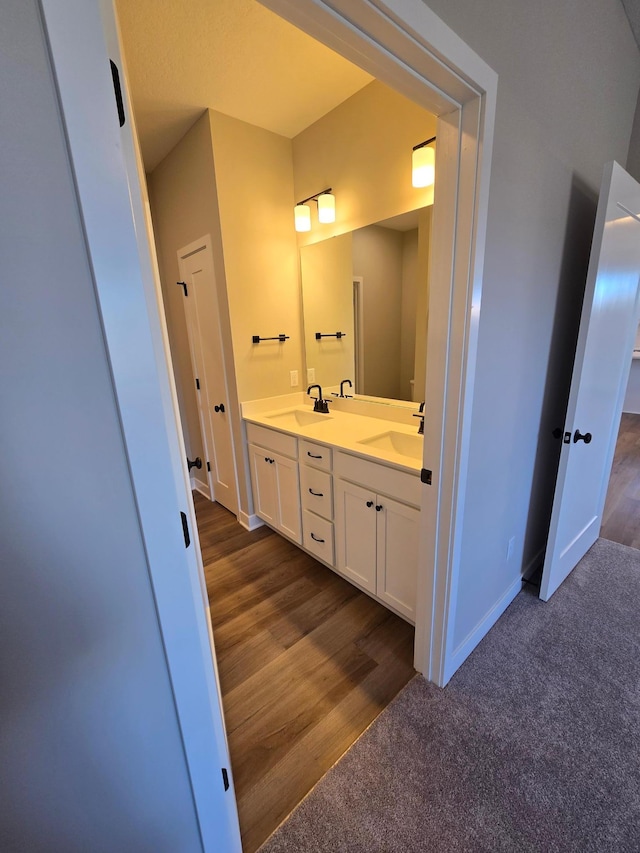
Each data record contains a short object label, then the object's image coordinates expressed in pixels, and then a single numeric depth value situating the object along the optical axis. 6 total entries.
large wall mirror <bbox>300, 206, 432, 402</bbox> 2.01
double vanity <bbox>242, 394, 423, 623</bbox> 1.60
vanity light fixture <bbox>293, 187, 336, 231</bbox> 2.22
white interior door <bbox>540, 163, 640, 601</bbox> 1.47
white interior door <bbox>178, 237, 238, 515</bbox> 2.54
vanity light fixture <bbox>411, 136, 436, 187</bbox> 1.65
